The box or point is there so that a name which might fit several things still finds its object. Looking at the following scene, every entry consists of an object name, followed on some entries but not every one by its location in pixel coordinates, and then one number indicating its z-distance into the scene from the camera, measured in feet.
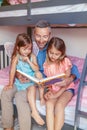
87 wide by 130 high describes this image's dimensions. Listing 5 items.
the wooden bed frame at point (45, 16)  4.98
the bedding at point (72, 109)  3.92
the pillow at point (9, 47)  7.21
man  4.58
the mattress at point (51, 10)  4.92
